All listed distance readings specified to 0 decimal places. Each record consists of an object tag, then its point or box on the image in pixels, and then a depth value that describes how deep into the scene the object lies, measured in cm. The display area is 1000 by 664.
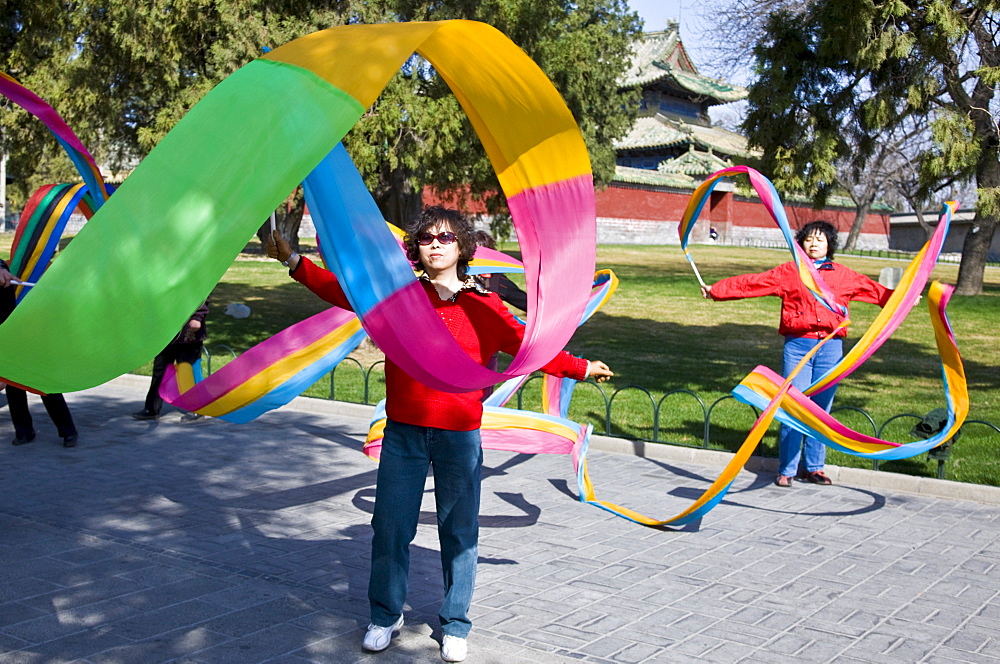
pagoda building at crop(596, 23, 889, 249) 5003
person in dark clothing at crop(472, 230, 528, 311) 719
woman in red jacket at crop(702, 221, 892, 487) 736
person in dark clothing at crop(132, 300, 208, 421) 905
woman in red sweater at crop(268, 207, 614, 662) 421
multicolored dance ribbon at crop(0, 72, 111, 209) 555
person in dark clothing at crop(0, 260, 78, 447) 833
